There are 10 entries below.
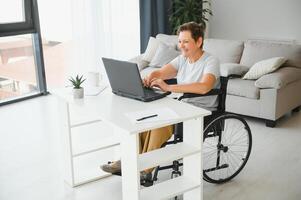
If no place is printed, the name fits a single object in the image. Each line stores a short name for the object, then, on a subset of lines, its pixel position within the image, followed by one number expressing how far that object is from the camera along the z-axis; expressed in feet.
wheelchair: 8.73
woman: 8.40
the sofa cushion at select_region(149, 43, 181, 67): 15.64
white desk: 6.94
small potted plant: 8.57
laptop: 8.00
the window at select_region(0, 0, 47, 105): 15.80
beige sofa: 12.92
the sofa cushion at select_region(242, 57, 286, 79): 13.29
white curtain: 17.12
